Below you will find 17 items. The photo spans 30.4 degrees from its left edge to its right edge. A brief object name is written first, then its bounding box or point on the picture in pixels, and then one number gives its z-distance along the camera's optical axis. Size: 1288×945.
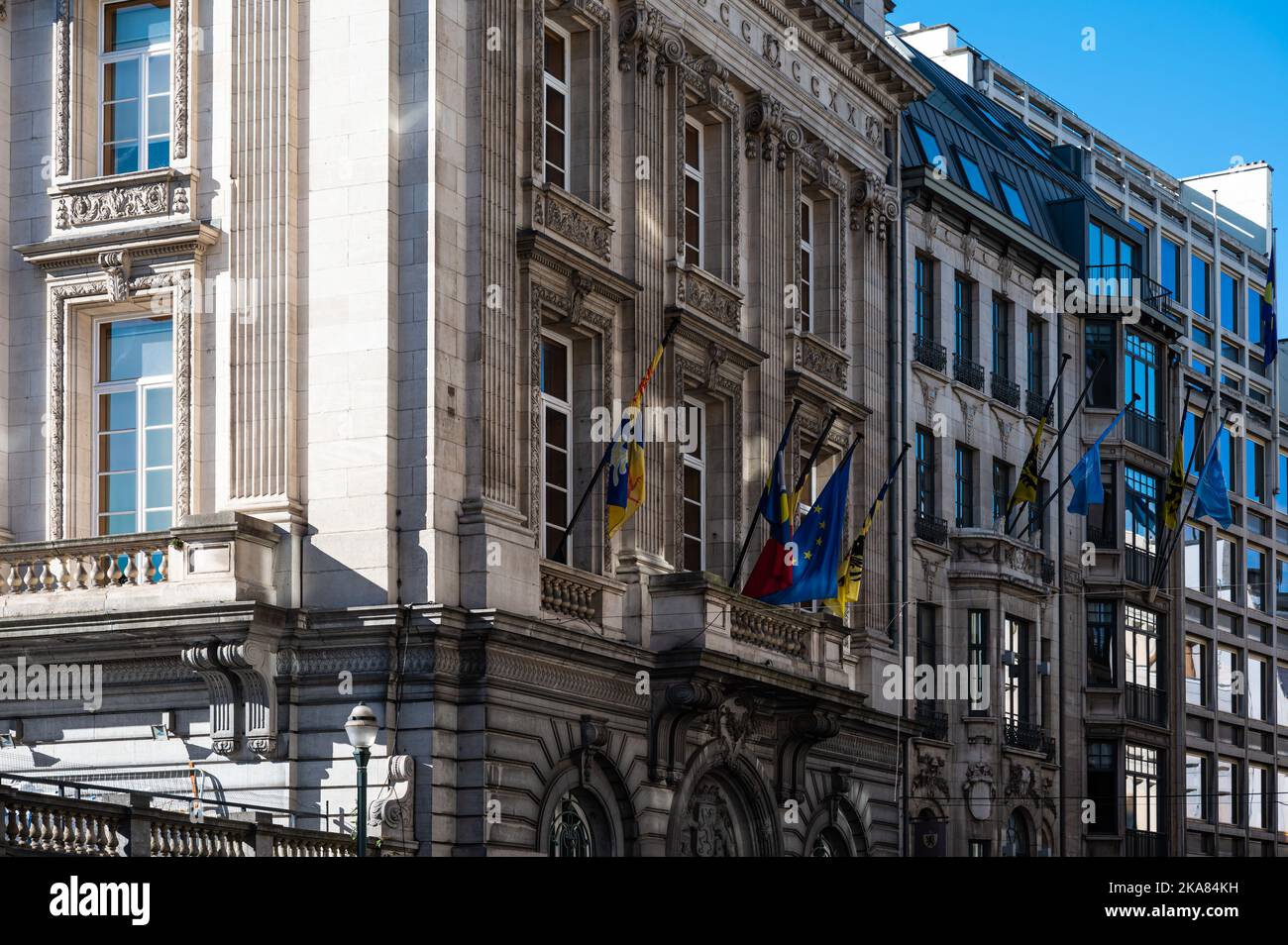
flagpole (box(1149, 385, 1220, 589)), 62.09
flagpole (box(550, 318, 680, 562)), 35.69
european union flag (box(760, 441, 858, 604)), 40.38
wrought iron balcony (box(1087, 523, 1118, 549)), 62.81
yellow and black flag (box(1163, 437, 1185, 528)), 56.44
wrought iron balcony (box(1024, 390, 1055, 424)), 58.91
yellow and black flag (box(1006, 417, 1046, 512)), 50.50
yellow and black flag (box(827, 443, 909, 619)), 44.12
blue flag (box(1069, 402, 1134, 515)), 52.78
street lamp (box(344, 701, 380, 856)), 28.72
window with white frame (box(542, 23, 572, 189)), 38.06
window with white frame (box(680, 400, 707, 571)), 42.22
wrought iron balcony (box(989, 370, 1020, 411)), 57.03
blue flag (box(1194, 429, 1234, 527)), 58.09
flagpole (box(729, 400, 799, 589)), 40.96
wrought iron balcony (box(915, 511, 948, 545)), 52.31
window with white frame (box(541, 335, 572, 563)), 37.31
